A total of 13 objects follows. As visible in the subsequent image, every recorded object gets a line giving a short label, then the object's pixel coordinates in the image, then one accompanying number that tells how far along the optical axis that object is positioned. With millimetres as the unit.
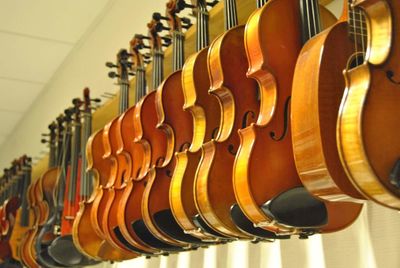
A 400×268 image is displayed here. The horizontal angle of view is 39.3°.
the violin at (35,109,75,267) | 2312
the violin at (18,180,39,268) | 2568
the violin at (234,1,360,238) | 1049
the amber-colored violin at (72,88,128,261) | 1960
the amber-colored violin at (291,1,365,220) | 941
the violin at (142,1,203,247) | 1478
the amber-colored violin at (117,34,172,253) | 1593
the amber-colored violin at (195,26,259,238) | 1221
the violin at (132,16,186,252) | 1519
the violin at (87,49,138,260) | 1753
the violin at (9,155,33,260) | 3026
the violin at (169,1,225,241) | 1341
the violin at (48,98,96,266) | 2221
